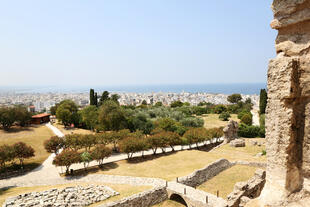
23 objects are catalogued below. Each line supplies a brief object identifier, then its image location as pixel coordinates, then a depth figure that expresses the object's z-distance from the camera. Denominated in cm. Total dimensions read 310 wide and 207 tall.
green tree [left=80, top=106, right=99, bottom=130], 4813
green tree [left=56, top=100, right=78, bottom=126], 5206
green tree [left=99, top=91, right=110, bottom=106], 6767
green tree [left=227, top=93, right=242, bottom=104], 10562
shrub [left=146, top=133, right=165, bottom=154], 3080
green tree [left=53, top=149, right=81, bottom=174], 2400
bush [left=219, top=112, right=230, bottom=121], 6938
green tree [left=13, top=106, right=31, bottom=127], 4675
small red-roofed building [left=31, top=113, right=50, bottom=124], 5744
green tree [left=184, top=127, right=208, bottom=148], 3569
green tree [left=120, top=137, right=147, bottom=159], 2852
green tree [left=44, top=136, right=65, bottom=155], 3044
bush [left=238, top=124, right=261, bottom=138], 4800
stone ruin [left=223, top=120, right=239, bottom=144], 3981
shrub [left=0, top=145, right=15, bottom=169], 2541
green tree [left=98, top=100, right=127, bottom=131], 4169
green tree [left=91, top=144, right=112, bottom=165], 2648
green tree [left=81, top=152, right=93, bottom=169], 2596
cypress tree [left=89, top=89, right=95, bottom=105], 6686
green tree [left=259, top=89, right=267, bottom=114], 6375
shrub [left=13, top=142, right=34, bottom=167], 2655
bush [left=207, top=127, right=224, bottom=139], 3785
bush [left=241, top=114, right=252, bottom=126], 5706
